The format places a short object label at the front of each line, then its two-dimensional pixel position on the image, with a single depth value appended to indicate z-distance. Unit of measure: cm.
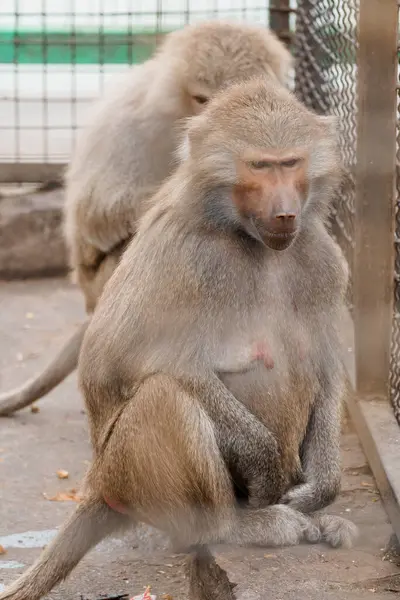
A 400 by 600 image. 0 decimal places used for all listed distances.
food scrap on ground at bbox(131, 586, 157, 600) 574
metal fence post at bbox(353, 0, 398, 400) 689
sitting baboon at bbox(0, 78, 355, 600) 529
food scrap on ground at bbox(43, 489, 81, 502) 707
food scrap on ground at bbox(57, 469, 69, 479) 743
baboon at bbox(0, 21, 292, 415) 833
